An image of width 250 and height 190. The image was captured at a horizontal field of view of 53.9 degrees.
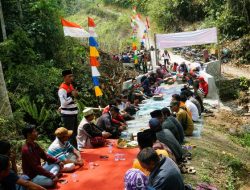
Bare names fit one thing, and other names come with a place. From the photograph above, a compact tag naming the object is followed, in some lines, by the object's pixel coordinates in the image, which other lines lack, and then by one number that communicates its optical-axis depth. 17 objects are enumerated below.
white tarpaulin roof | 10.75
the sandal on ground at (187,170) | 4.61
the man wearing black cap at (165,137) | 4.36
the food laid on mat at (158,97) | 9.73
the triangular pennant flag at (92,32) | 6.45
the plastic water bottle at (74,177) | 4.17
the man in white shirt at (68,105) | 4.86
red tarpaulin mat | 4.02
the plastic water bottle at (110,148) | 5.31
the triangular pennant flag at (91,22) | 6.51
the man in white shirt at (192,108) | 6.96
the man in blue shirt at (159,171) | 2.84
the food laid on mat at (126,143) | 5.45
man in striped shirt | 4.44
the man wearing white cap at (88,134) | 5.43
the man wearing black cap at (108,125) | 6.24
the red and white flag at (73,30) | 5.95
